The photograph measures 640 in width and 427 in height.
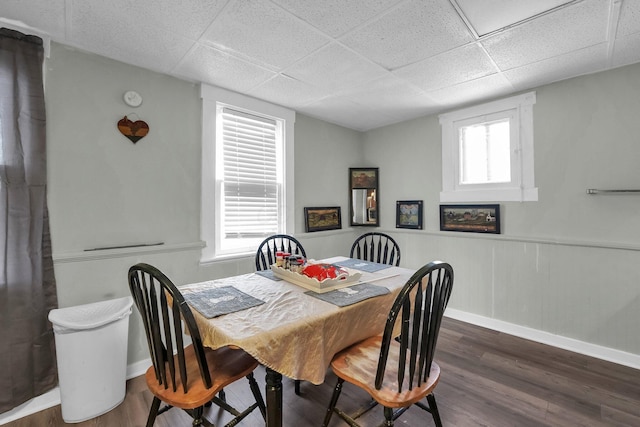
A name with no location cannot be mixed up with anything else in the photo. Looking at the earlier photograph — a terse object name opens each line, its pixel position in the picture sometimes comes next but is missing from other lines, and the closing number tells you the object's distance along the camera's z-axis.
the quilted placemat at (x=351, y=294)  1.54
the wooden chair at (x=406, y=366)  1.22
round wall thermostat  2.18
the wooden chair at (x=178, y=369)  1.19
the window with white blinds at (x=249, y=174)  2.79
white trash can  1.70
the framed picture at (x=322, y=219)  3.46
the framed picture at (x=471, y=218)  2.96
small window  2.77
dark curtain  1.69
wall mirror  3.96
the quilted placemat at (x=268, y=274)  2.01
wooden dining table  1.19
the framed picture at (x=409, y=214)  3.54
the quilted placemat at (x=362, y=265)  2.26
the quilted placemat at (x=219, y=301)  1.41
